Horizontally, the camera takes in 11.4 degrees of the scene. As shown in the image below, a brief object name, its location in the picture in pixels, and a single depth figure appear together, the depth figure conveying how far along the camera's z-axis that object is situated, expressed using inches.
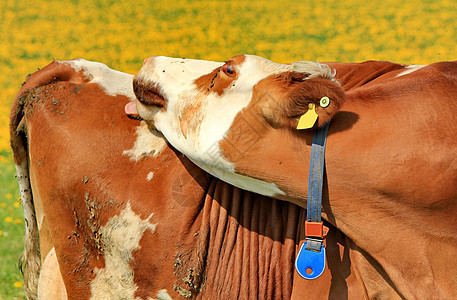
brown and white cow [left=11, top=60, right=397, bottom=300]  236.0
